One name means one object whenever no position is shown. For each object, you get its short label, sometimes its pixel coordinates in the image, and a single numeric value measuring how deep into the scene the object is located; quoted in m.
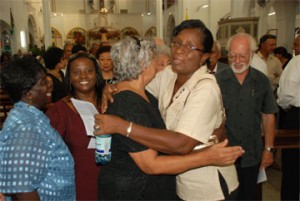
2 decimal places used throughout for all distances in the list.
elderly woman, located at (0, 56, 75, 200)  1.33
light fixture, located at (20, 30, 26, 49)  12.03
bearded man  2.39
